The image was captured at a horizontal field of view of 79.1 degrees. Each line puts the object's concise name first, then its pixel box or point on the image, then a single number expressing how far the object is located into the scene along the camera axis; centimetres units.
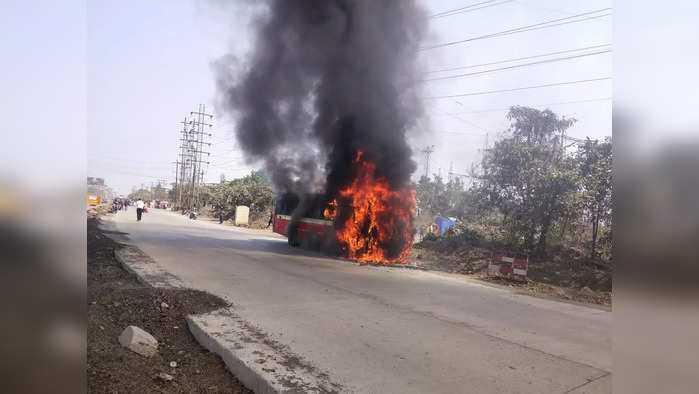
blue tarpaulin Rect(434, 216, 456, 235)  2286
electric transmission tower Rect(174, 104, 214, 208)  5569
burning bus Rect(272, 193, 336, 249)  1550
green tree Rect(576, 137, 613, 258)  1240
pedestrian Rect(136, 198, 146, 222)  2503
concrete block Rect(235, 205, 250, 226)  3316
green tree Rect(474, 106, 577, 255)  1312
